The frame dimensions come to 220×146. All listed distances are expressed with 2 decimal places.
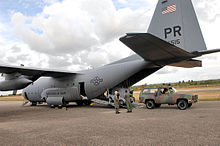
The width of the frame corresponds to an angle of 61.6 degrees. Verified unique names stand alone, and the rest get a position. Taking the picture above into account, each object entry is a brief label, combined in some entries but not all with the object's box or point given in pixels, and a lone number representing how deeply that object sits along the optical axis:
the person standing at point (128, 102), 12.79
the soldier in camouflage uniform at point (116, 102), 12.28
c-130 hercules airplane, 11.62
